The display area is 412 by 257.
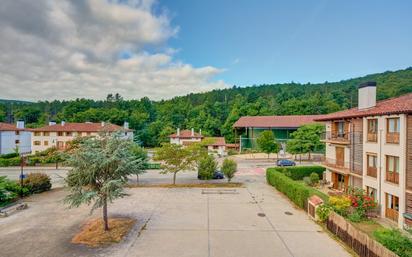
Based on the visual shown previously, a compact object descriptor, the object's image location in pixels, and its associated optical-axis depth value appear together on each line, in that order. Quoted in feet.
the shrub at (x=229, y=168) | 86.79
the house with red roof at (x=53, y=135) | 170.71
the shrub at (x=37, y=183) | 73.41
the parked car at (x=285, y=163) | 122.40
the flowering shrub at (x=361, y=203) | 53.57
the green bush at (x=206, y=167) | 87.66
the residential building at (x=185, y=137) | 196.77
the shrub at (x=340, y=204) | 49.67
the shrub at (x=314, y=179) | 85.92
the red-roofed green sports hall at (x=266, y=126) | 181.37
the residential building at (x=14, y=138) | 164.25
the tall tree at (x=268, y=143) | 146.92
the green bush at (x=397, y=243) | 30.19
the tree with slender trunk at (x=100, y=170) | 41.88
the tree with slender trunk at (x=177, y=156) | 83.76
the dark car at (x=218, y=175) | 96.24
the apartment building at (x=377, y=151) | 49.78
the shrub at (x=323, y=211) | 48.47
